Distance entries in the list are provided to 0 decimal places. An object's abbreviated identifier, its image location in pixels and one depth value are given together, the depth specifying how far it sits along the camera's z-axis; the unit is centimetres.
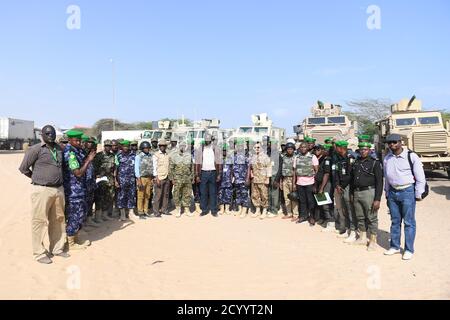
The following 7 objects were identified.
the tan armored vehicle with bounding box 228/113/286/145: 1670
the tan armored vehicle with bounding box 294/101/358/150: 1497
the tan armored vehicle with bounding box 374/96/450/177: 1271
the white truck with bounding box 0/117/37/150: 3180
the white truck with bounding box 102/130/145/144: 2522
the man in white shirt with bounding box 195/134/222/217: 794
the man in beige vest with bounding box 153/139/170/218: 789
